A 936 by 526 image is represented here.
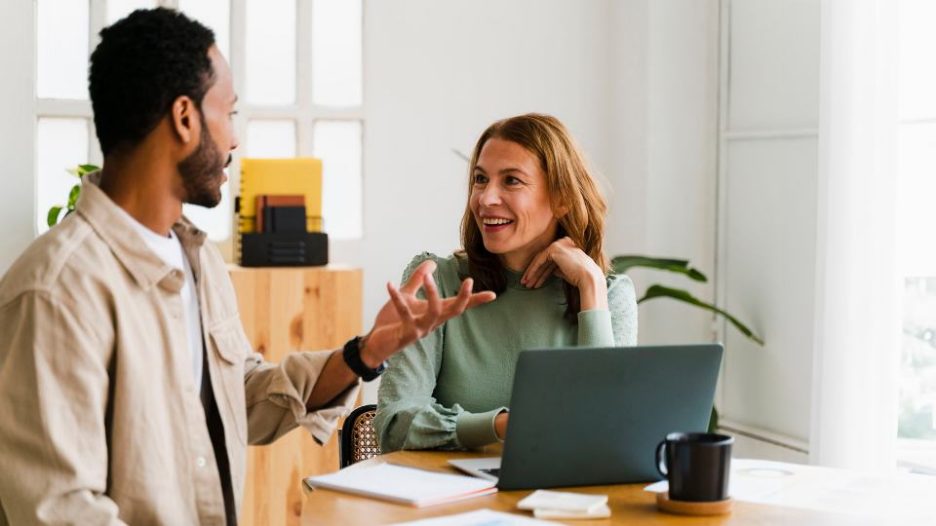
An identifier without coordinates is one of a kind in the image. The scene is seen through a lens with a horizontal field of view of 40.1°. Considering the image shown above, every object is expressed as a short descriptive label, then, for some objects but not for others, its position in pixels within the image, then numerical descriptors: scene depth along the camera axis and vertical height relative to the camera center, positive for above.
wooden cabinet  4.02 -0.34
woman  2.57 -0.11
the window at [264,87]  4.21 +0.46
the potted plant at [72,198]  3.94 +0.06
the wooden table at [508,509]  1.82 -0.41
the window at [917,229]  3.62 +0.01
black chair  2.67 -0.45
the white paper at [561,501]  1.84 -0.40
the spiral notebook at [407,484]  1.91 -0.40
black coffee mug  1.85 -0.34
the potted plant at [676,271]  4.27 -0.15
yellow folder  4.10 +0.13
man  1.74 -0.15
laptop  1.92 -0.28
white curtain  3.49 -0.01
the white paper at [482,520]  1.76 -0.41
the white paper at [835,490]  1.94 -0.41
